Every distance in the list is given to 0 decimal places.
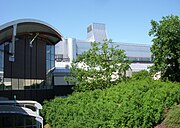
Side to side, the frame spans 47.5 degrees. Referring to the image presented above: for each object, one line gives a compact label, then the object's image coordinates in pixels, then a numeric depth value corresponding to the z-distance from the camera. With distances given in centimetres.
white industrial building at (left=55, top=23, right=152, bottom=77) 4449
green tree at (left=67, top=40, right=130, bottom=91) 1690
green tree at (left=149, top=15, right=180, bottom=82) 1648
